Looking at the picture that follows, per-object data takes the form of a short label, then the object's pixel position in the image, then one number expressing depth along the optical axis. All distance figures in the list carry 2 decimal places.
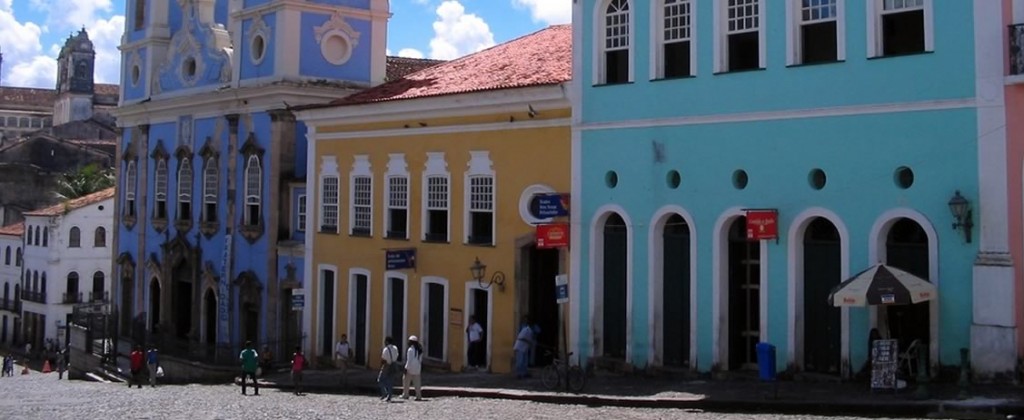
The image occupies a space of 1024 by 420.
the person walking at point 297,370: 22.66
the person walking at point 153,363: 28.47
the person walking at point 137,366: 28.78
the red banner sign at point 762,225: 17.39
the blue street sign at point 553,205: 20.08
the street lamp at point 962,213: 15.55
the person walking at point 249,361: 22.66
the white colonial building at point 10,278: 59.38
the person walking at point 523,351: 20.28
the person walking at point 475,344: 21.98
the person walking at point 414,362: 18.84
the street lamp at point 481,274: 21.88
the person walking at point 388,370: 19.12
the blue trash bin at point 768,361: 17.17
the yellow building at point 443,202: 21.31
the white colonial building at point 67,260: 54.88
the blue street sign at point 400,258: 23.61
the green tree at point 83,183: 62.00
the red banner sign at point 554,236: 20.19
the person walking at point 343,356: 22.52
